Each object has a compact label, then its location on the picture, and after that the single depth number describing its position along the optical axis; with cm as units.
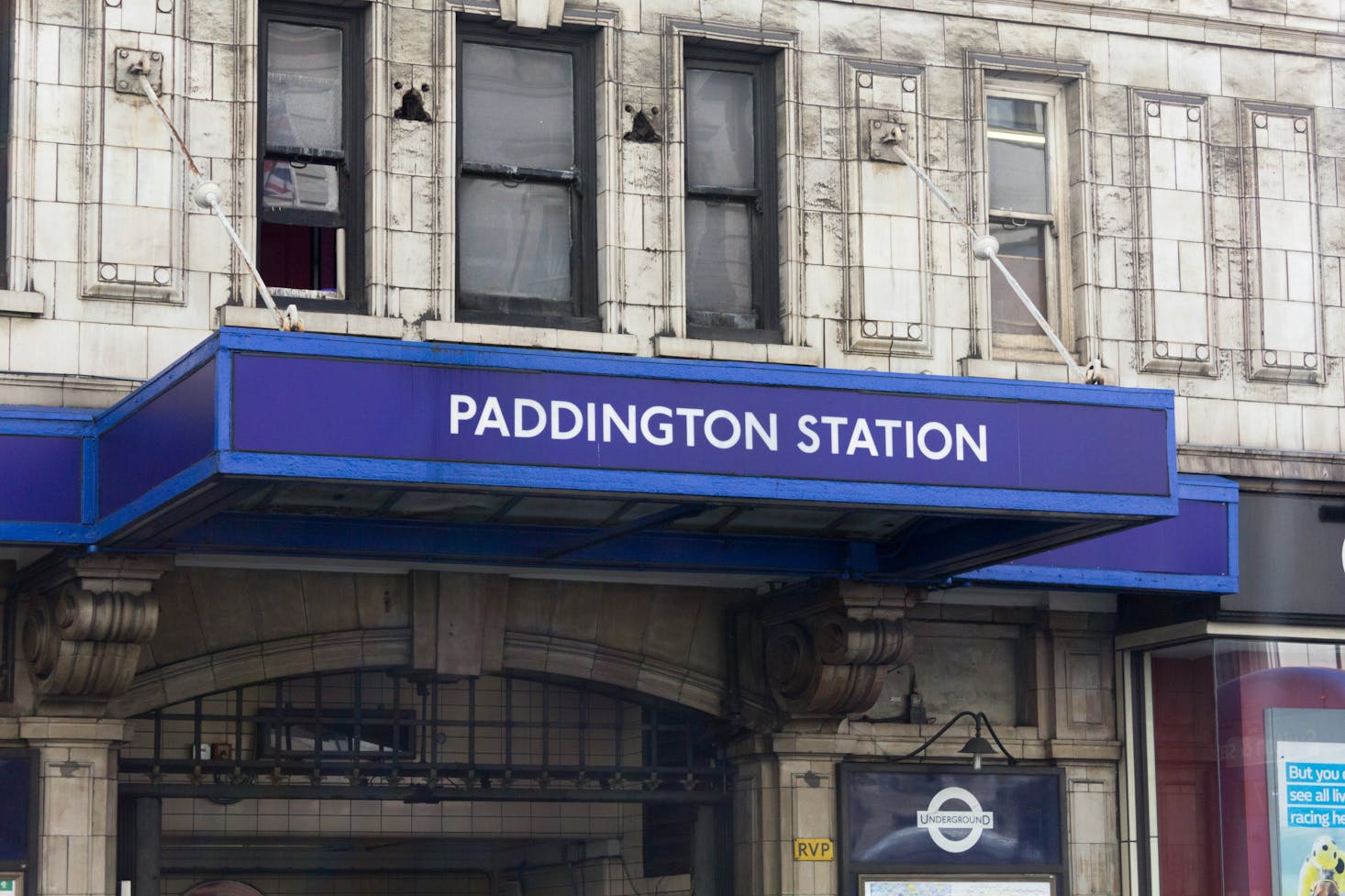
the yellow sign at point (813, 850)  1714
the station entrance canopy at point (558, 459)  1301
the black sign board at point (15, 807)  1500
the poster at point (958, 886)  1727
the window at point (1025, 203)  1844
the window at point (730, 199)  1756
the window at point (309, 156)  1647
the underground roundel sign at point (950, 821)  1738
